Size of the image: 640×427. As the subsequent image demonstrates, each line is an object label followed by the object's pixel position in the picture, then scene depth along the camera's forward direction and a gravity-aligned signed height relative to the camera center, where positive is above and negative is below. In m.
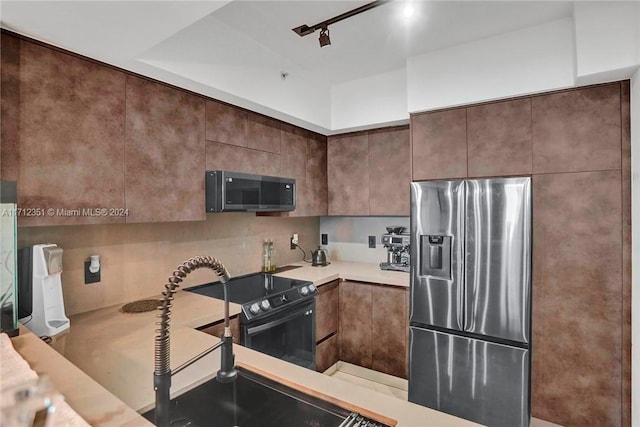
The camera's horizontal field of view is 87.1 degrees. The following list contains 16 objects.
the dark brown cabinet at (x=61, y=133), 1.41 +0.37
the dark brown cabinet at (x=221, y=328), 1.85 -0.67
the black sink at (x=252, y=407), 0.96 -0.60
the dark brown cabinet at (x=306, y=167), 2.95 +0.40
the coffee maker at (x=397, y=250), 3.13 -0.39
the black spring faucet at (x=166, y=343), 0.85 -0.34
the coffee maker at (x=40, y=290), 1.54 -0.36
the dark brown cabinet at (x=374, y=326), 2.72 -0.99
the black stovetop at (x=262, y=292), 2.10 -0.59
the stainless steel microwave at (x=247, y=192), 2.21 +0.13
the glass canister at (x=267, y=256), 3.11 -0.43
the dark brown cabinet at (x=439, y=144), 2.41 +0.47
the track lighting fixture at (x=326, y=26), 1.83 +1.11
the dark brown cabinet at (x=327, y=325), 2.75 -0.98
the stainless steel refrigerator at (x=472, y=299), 2.08 -0.60
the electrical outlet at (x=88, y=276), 1.92 -0.37
